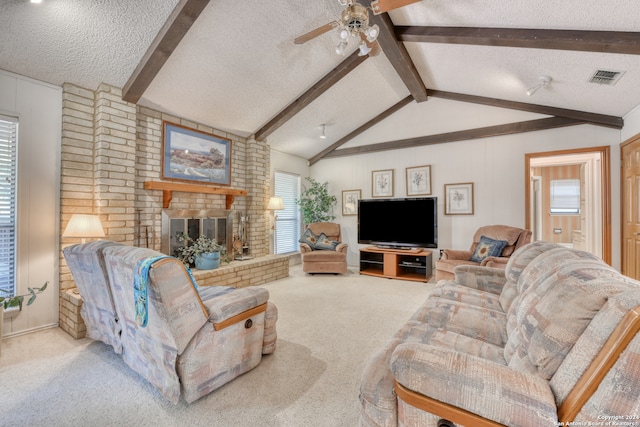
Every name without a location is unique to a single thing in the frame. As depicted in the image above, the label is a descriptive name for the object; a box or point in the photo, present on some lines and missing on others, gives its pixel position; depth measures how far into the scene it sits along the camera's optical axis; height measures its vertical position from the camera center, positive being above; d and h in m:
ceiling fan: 1.96 +1.47
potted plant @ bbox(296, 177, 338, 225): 5.89 +0.21
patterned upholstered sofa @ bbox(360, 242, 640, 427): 0.75 -0.53
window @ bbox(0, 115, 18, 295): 2.60 +0.12
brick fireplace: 2.89 +0.52
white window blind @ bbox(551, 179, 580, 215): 6.61 +0.43
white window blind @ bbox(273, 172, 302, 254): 5.78 -0.02
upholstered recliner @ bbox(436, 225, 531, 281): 3.77 -0.54
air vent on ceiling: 2.81 +1.44
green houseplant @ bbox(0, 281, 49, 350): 2.02 -0.65
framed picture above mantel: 3.88 +0.88
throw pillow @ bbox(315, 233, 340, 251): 5.20 -0.57
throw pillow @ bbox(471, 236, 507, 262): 3.79 -0.48
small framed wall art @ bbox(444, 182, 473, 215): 4.84 +0.27
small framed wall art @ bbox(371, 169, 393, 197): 5.56 +0.63
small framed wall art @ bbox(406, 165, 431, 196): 5.20 +0.64
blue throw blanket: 1.45 -0.41
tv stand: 4.65 -0.86
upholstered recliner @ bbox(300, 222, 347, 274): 4.99 -0.71
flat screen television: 4.72 -0.15
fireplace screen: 3.80 -0.17
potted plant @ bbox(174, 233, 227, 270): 3.78 -0.53
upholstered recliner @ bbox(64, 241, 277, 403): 1.51 -0.67
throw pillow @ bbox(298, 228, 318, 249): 5.30 -0.48
